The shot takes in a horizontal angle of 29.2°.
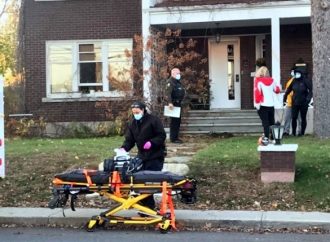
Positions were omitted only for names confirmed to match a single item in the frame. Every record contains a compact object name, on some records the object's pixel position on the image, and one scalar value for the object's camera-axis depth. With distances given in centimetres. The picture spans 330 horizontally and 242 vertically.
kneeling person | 904
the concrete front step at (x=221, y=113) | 1934
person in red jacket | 1383
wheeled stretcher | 855
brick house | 2005
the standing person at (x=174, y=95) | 1462
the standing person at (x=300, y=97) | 1523
